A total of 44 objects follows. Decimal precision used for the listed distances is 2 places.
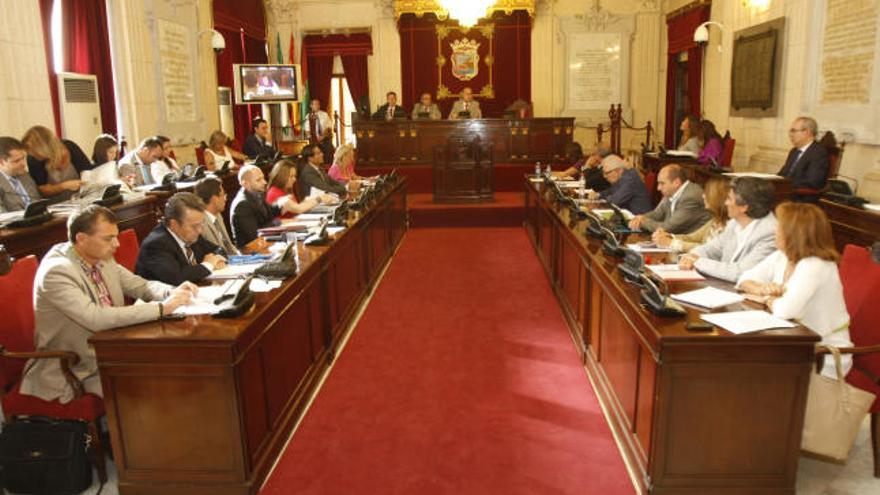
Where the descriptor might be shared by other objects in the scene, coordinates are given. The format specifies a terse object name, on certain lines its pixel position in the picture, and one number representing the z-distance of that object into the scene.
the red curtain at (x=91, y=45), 7.36
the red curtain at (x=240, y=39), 10.87
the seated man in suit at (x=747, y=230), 3.30
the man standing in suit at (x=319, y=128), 11.75
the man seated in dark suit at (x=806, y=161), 5.88
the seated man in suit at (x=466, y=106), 11.79
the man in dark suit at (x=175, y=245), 3.34
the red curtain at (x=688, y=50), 10.49
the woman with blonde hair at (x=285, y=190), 5.63
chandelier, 8.85
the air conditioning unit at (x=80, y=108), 7.09
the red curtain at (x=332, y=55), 12.88
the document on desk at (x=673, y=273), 3.33
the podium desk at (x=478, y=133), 10.64
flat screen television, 10.81
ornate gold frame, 12.69
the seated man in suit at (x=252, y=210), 4.63
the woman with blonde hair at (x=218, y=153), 8.56
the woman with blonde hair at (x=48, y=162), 5.50
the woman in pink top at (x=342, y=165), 7.81
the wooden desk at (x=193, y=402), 2.55
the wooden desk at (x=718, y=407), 2.47
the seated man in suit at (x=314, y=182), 6.78
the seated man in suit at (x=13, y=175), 4.88
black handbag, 2.66
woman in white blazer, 2.65
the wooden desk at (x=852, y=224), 4.59
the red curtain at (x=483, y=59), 12.67
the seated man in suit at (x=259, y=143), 10.04
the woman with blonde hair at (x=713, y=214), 3.96
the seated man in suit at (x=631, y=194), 5.79
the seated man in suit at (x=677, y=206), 4.62
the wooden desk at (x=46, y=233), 4.28
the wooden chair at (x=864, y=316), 2.82
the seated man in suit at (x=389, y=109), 11.32
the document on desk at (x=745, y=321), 2.53
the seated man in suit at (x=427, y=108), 11.80
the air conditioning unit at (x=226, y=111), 10.99
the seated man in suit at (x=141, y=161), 6.73
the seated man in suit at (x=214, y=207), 4.07
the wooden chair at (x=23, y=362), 2.76
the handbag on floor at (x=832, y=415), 2.62
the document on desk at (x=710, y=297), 2.84
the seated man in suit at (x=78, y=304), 2.67
